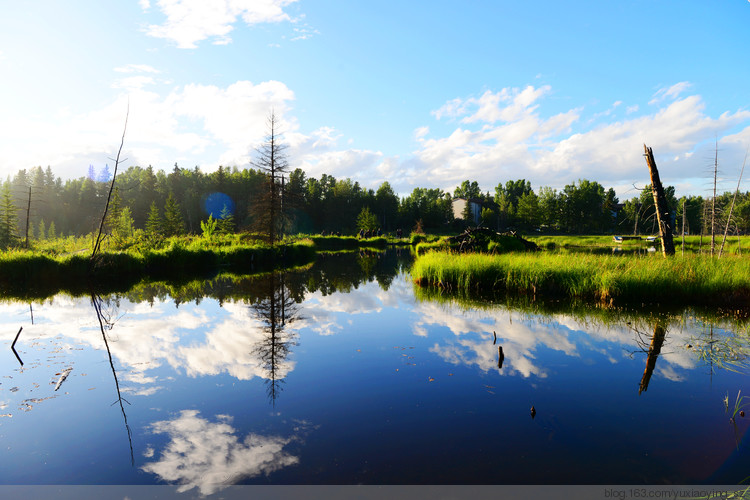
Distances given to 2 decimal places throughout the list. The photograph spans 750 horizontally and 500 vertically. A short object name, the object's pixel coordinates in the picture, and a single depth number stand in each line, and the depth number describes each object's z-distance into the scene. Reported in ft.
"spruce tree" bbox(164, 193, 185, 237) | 149.48
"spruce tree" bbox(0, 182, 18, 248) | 93.71
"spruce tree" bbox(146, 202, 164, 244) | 136.23
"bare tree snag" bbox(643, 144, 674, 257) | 50.31
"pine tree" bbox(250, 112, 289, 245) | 114.11
